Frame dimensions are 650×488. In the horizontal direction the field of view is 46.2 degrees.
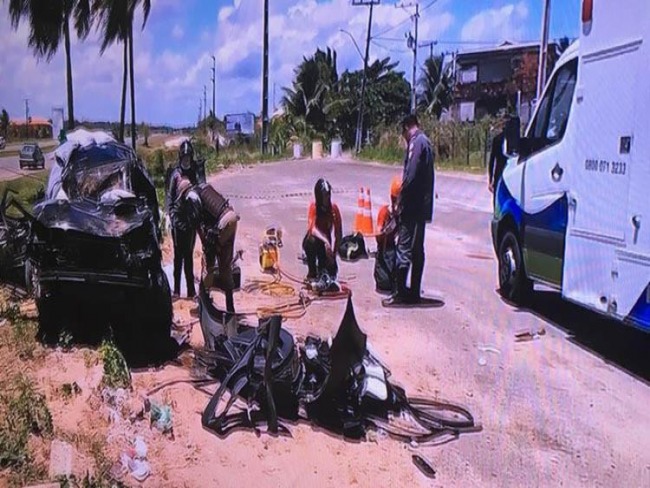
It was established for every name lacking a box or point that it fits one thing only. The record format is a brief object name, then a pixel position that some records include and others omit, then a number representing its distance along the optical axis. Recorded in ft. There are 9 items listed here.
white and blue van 20.17
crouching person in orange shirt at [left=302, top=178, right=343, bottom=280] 30.73
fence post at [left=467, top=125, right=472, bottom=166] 116.26
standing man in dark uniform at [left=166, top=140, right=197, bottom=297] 27.14
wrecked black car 21.31
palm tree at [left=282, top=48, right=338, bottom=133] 174.60
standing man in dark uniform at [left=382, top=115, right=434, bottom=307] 27.55
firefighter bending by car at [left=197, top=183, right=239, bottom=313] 25.54
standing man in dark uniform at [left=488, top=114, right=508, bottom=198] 31.67
